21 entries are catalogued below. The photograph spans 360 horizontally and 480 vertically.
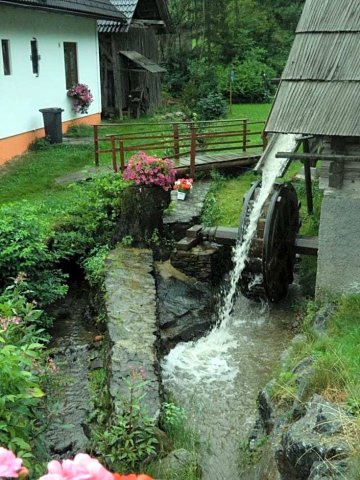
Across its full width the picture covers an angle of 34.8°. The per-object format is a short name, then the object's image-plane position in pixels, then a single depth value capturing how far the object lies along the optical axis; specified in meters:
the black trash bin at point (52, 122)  14.21
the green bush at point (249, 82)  25.07
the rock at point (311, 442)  3.66
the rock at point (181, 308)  7.52
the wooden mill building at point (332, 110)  5.91
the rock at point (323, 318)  6.31
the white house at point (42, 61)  12.95
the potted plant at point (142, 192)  8.80
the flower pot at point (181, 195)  10.66
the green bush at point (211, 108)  20.16
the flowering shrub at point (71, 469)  1.52
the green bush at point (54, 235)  7.14
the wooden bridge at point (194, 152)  11.58
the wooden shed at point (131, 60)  18.61
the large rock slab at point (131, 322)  5.50
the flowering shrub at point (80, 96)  16.17
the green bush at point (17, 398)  3.85
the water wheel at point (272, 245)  7.70
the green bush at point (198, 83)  21.36
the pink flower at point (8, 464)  1.57
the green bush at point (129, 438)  4.64
